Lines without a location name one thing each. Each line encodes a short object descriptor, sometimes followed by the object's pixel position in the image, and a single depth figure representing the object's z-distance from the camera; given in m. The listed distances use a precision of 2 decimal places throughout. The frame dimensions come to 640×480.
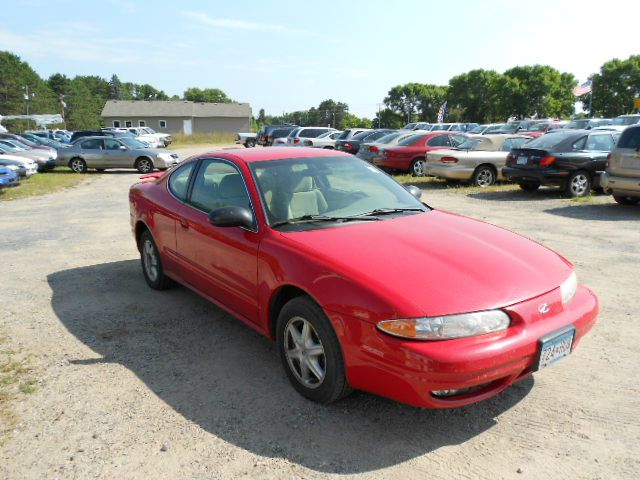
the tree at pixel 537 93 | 71.88
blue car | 14.48
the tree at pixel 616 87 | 67.94
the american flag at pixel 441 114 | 53.62
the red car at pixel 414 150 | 15.99
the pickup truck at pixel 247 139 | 44.72
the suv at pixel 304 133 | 26.35
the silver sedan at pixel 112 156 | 21.17
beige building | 73.00
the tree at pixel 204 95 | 152.00
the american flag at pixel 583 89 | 40.09
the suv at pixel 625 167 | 9.38
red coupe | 2.73
